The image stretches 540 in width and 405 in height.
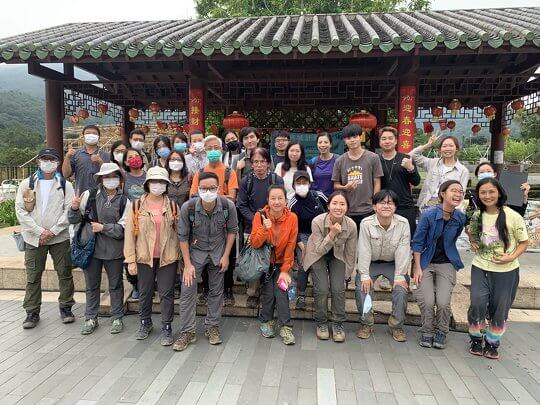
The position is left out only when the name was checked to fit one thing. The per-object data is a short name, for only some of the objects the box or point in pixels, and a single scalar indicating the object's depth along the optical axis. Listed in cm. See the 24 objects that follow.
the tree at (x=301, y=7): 1630
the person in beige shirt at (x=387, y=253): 391
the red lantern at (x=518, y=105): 864
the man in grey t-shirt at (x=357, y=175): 434
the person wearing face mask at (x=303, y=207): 412
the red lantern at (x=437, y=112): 930
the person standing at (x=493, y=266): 364
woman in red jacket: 384
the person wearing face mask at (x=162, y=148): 476
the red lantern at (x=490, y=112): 947
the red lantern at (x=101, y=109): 853
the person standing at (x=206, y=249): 380
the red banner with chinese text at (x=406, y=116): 600
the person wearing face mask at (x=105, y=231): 406
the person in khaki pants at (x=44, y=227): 422
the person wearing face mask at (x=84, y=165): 478
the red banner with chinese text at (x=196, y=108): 642
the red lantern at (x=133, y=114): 958
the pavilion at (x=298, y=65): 509
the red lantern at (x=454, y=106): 800
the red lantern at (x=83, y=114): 810
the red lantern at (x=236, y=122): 783
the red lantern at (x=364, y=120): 762
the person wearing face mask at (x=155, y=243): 387
